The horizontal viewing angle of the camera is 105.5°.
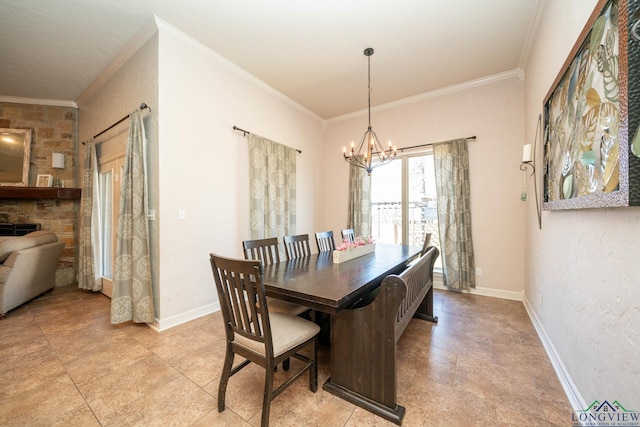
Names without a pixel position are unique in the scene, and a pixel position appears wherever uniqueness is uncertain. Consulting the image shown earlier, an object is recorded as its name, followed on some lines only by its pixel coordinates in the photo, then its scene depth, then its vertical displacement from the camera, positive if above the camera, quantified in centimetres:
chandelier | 276 +112
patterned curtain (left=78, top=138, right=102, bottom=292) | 336 -11
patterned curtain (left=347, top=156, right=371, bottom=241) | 427 +22
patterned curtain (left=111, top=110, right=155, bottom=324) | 243 -28
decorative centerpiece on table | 225 -35
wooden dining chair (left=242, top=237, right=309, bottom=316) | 187 -36
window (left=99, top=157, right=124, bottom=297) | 307 +3
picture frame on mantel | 384 +59
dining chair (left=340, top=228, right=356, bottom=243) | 318 -26
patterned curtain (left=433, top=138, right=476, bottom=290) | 344 +1
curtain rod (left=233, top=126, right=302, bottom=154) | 313 +113
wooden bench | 137 -82
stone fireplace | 385 +82
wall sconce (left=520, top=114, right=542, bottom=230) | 233 +55
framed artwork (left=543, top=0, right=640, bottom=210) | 93 +47
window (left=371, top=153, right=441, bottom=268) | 388 +21
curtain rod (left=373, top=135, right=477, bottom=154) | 344 +108
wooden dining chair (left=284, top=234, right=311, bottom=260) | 259 -35
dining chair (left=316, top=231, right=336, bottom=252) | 289 -33
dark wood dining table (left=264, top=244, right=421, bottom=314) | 139 -45
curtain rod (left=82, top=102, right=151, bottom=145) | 248 +112
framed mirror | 374 +97
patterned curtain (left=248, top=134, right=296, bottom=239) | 331 +41
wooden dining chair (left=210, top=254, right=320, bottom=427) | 126 -69
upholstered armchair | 272 -58
